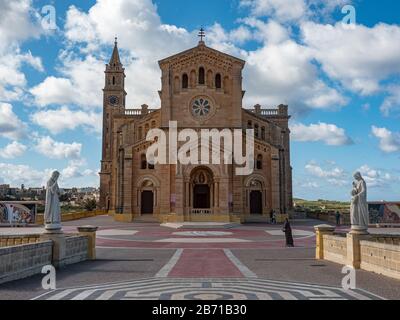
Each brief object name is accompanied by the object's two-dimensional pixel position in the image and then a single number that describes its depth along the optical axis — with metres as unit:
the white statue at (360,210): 16.64
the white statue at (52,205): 16.47
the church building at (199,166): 49.47
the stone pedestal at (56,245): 16.50
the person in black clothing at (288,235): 25.41
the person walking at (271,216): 47.59
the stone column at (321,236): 20.34
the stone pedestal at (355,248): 16.53
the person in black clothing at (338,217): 46.84
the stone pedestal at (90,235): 20.03
